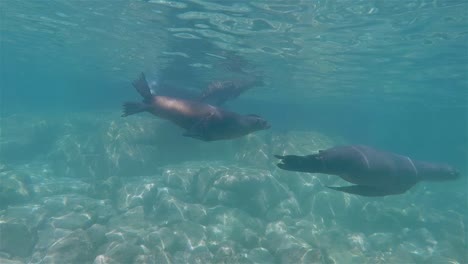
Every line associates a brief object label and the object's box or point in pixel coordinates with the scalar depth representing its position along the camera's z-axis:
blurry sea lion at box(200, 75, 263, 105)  17.72
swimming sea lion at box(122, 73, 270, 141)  5.55
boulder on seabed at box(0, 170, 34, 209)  15.84
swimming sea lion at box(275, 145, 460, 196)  4.45
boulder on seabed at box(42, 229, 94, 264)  10.18
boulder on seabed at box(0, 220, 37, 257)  11.98
